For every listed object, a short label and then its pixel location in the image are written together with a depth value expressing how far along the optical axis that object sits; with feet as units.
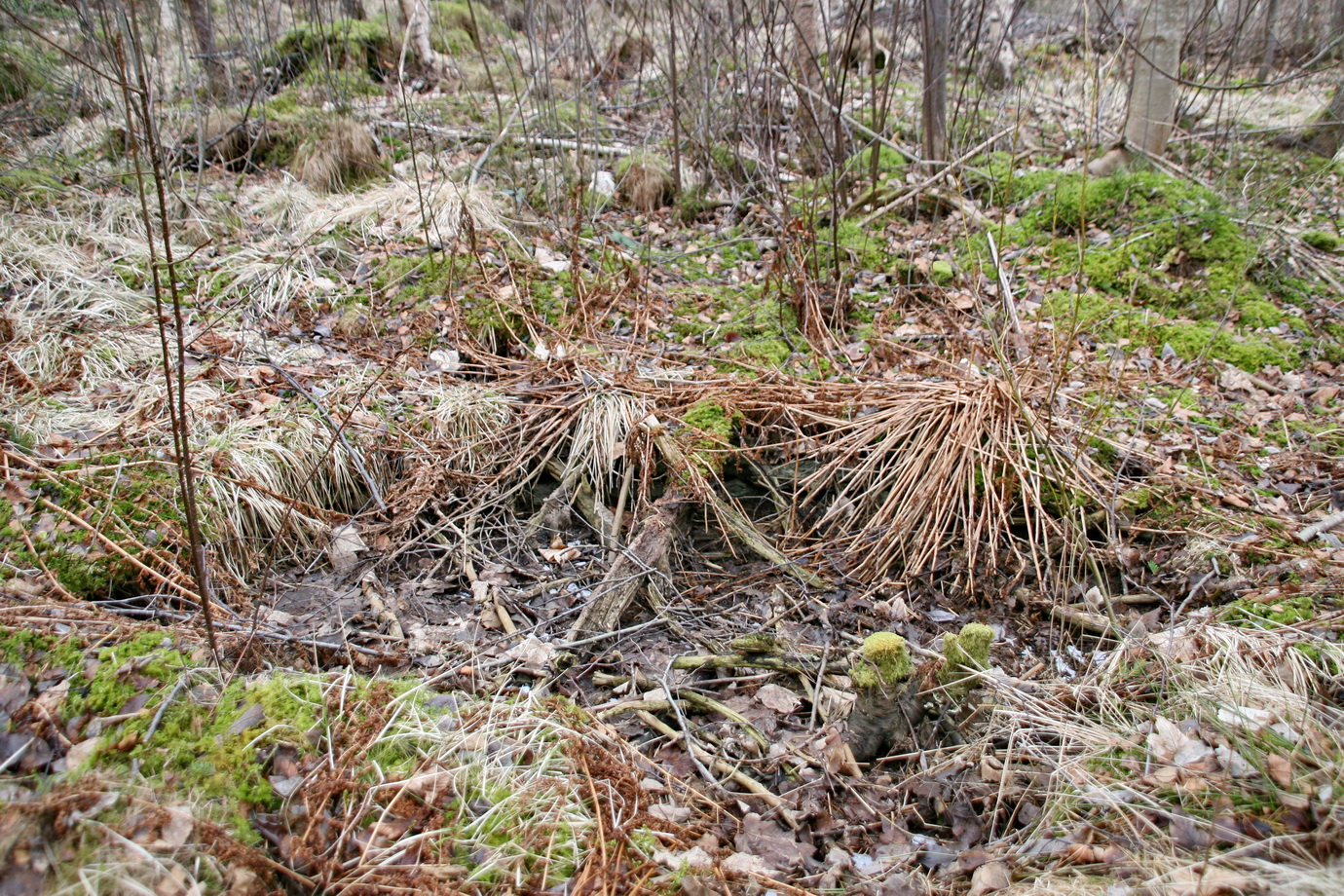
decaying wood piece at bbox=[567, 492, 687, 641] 10.06
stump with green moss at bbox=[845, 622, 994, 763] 7.60
